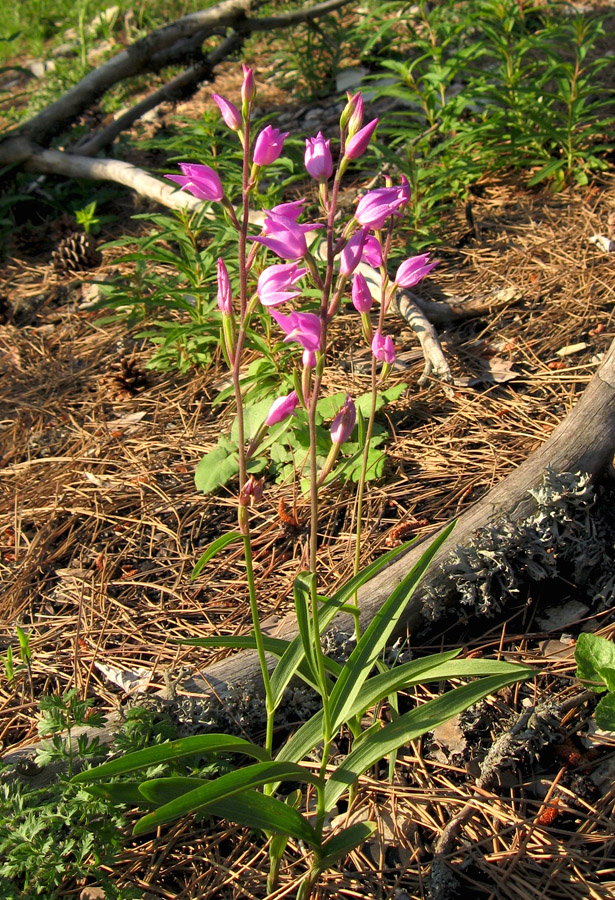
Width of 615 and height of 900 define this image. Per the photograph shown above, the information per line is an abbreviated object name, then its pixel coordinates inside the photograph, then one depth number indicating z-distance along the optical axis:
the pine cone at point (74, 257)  1.47
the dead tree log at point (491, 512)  0.80
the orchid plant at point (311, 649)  0.66
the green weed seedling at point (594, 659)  0.76
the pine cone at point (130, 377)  1.12
